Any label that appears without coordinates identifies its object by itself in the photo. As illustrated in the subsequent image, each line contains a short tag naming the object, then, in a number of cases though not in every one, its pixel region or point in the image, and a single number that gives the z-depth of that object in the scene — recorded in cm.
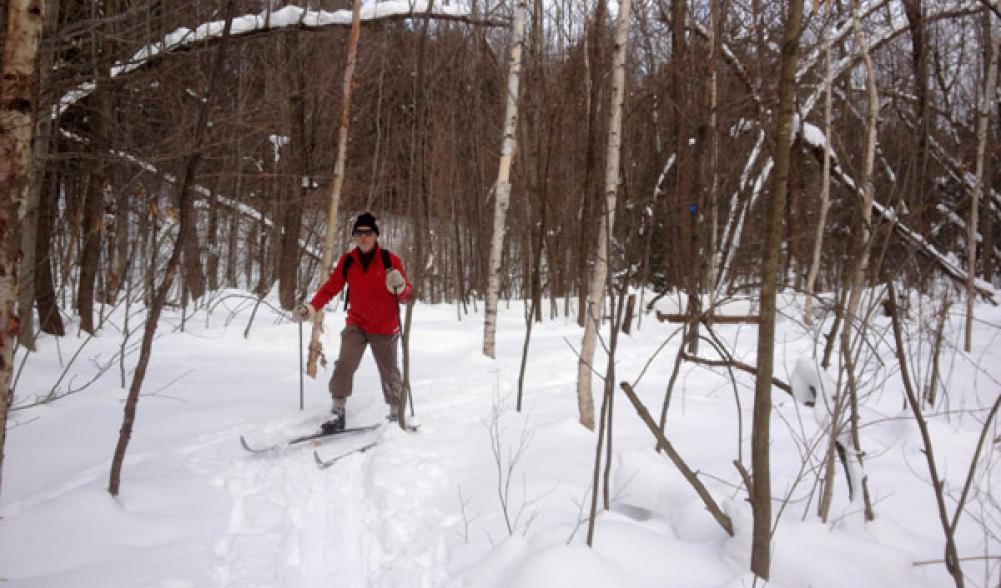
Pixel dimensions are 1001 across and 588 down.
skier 524
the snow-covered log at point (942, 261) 990
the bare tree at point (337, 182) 691
